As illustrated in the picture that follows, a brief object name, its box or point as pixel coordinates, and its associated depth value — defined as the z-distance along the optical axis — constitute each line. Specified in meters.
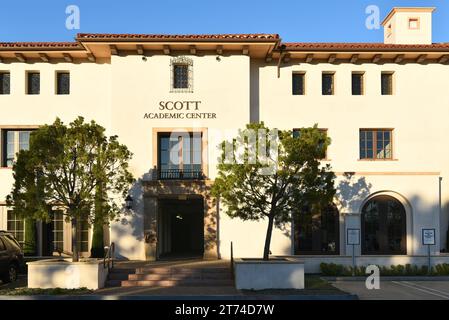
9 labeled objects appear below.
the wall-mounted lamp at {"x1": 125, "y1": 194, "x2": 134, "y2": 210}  21.98
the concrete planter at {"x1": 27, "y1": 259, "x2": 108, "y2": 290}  16.58
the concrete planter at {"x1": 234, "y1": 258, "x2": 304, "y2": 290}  16.75
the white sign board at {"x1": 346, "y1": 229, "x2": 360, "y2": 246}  20.36
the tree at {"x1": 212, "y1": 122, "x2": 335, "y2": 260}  17.08
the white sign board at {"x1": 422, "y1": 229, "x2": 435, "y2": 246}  20.75
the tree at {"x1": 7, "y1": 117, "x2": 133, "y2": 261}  16.64
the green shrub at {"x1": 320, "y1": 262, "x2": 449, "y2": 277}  20.36
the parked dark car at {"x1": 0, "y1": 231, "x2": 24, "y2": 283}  17.72
